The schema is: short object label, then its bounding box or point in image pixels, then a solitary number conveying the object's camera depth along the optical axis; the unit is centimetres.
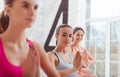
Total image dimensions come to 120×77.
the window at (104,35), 351
